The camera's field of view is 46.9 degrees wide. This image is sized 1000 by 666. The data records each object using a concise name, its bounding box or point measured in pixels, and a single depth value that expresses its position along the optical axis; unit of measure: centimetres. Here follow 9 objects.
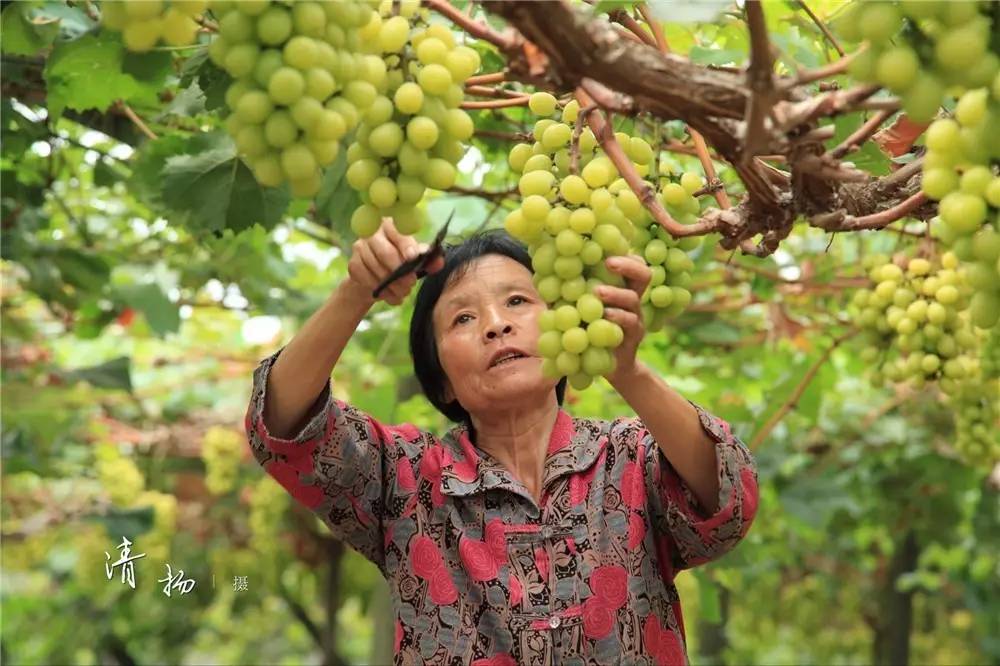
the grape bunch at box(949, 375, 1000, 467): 260
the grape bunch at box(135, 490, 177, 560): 475
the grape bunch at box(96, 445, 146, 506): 443
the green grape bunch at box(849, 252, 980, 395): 212
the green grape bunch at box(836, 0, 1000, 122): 82
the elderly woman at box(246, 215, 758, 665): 167
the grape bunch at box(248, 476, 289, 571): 539
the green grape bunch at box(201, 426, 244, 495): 482
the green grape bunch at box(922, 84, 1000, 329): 84
